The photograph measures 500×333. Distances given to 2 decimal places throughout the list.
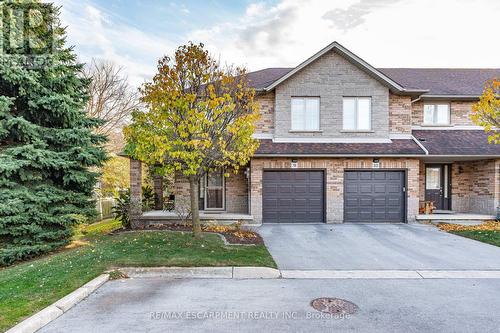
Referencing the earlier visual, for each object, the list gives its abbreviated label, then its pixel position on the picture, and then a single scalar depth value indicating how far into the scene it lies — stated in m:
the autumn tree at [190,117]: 7.38
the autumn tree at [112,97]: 23.94
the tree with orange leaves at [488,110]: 9.62
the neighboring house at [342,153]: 12.30
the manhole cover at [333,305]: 4.44
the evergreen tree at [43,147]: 8.30
